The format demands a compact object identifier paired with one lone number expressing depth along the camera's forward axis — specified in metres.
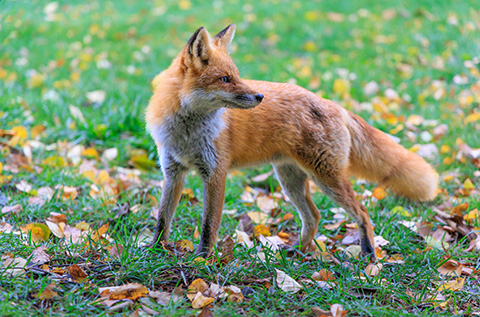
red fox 6.84
